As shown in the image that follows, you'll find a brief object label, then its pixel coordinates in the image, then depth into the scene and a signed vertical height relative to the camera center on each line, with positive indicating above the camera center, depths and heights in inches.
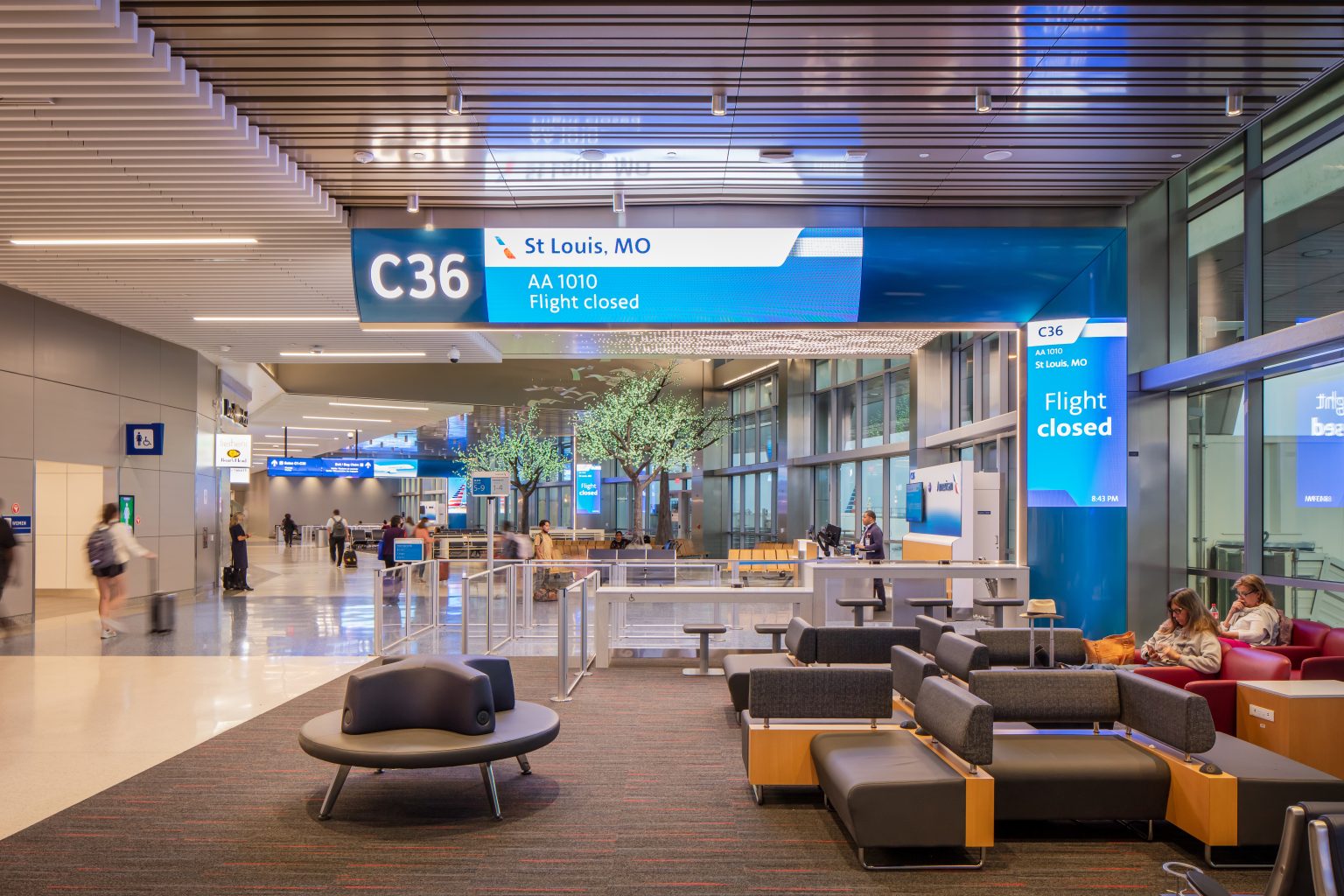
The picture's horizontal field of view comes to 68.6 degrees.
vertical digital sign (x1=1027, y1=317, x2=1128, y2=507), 348.2 +19.5
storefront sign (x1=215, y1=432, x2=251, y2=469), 683.4 +11.5
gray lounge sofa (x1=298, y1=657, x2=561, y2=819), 181.9 -49.0
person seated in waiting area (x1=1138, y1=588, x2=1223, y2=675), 235.3 -40.9
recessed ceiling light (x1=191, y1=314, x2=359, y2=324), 487.5 +74.1
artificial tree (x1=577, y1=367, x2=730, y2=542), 871.1 +37.1
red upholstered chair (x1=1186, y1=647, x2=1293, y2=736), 210.2 -46.0
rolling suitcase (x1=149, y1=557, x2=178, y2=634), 438.6 -66.0
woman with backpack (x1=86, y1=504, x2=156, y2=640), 409.7 -37.7
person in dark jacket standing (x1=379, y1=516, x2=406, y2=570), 582.2 -41.9
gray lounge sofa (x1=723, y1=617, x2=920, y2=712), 264.8 -47.5
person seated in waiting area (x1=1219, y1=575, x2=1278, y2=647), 261.0 -38.8
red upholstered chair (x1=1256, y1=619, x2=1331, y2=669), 255.9 -45.5
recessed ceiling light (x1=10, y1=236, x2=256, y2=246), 352.7 +81.4
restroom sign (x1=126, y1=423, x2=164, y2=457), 562.6 +15.8
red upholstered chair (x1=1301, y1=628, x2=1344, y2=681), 216.8 -43.5
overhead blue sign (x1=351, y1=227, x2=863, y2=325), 334.3 +66.2
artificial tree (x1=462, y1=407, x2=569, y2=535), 1075.3 +16.2
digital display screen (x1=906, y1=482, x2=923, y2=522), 578.2 -19.3
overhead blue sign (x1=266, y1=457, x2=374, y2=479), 1375.5 +0.7
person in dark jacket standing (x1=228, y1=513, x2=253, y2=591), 640.4 -52.4
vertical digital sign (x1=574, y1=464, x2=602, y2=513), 993.5 -19.6
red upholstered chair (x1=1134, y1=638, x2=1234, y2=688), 227.5 -47.2
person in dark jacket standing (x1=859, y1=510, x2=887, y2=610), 542.2 -39.2
